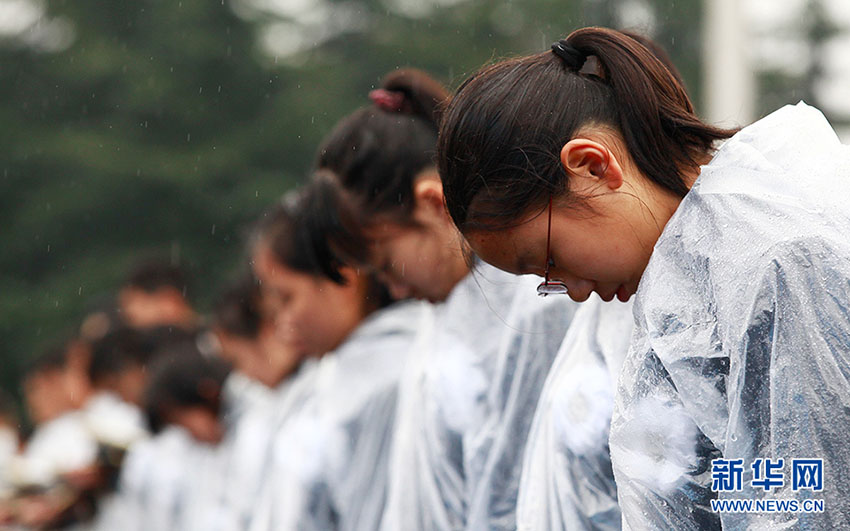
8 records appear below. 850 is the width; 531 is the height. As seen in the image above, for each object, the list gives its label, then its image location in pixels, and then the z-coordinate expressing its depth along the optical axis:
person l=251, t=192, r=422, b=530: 6.43
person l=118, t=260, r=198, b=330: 13.12
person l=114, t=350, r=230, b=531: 10.02
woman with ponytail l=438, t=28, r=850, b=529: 2.78
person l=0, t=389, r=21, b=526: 11.20
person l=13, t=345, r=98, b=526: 11.13
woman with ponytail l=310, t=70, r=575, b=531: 5.04
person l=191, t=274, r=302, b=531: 8.55
